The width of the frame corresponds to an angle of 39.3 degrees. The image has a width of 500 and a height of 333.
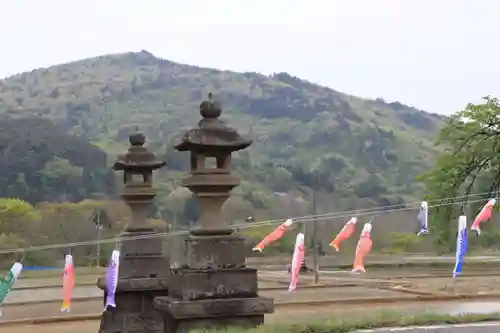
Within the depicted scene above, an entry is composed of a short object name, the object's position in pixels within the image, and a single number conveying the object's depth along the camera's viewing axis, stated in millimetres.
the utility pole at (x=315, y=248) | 31047
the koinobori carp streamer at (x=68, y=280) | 11188
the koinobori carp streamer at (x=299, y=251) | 11961
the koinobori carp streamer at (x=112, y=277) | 10484
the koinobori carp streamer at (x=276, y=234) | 11374
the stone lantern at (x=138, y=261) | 11391
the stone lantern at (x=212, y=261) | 8883
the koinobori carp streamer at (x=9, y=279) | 9641
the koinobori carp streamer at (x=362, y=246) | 11750
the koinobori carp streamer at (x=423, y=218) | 11562
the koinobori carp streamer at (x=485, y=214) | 11484
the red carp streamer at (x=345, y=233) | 11976
